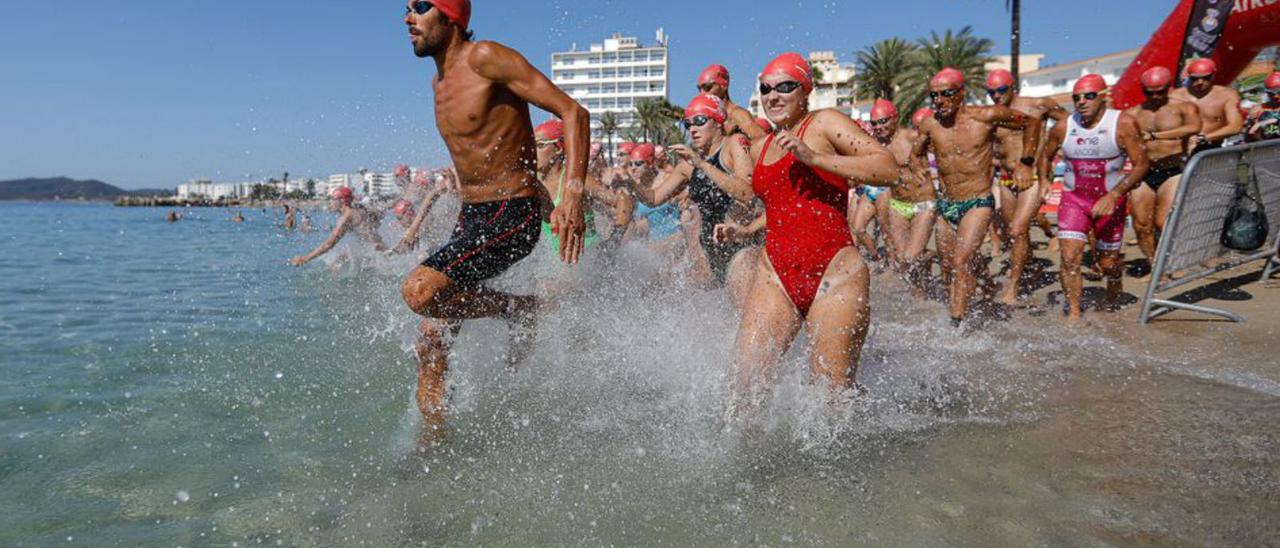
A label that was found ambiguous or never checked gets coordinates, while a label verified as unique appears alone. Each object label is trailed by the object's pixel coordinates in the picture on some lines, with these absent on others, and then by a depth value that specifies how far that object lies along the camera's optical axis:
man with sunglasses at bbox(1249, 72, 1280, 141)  8.05
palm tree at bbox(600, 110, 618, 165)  89.44
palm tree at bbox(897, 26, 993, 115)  48.81
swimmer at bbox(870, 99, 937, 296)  6.91
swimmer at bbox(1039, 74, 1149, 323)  6.00
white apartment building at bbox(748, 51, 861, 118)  91.19
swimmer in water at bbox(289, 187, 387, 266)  10.70
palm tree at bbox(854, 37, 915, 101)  54.19
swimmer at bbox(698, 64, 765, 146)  6.19
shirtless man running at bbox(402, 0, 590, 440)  3.35
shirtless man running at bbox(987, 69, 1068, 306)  6.62
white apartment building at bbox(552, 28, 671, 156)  123.50
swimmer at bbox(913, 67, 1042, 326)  5.98
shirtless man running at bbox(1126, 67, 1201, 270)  7.27
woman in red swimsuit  3.18
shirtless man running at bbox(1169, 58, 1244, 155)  7.69
